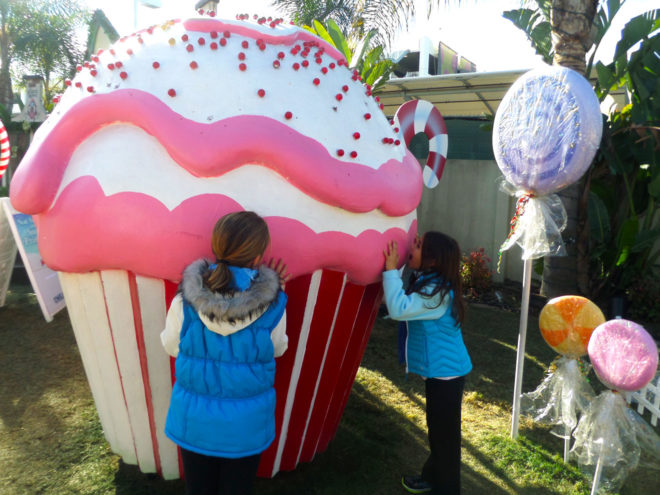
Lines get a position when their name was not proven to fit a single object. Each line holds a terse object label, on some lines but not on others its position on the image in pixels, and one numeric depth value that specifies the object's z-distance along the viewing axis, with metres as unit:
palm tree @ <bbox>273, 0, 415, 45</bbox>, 9.26
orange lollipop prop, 2.71
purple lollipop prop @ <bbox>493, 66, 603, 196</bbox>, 2.77
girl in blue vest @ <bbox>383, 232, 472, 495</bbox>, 2.26
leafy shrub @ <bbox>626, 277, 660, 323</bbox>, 6.00
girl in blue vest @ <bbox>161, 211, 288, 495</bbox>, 1.69
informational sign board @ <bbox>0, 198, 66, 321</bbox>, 3.86
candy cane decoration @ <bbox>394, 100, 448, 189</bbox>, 3.50
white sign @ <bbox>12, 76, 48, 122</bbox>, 11.34
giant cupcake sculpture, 1.93
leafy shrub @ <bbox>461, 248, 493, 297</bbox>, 7.05
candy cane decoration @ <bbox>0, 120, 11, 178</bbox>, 4.97
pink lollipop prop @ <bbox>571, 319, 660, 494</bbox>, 2.33
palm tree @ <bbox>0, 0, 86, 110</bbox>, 15.58
